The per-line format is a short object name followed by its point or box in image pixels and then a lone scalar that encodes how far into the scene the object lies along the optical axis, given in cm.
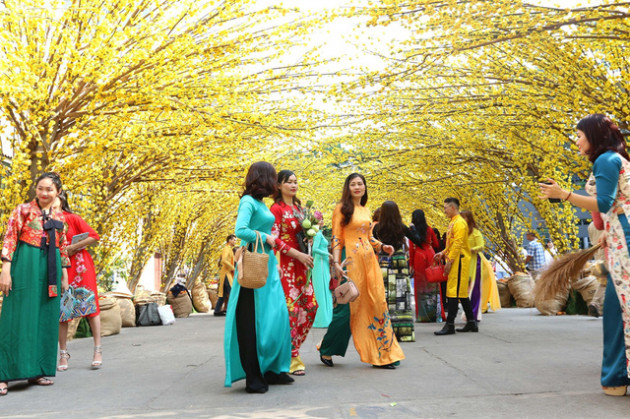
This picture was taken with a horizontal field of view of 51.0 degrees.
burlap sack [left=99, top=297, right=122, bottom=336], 1105
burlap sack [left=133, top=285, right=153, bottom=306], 1375
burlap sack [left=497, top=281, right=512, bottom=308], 1720
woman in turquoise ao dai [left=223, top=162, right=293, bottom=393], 497
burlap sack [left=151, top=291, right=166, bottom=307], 1415
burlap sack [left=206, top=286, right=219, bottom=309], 2122
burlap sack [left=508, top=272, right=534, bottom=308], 1608
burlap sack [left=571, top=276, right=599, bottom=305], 1254
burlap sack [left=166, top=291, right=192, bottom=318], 1620
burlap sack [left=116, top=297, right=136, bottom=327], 1284
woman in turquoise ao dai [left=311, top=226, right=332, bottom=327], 601
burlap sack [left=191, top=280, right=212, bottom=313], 1935
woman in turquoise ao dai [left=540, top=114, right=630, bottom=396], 429
